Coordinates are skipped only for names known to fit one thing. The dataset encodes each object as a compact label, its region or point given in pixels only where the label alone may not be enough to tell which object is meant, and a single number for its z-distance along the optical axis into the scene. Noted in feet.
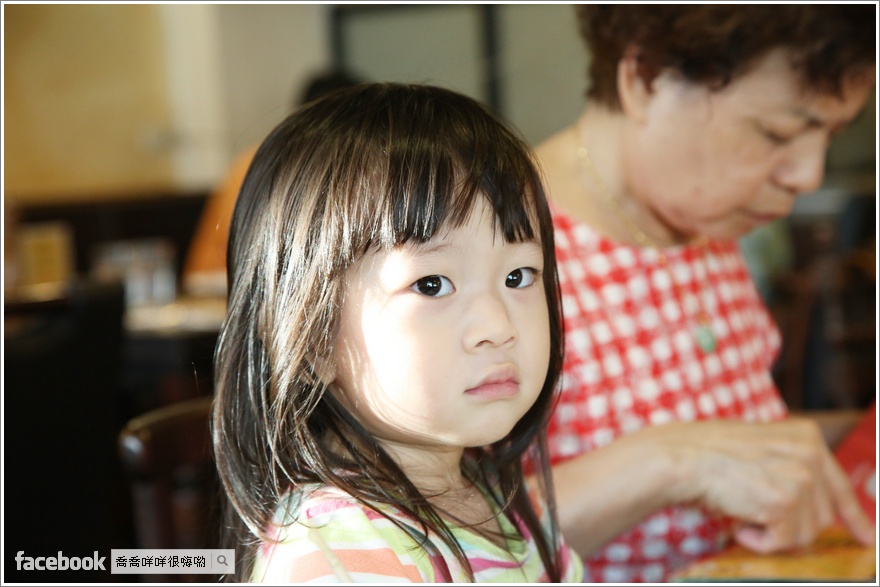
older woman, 2.93
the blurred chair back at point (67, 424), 4.66
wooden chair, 3.00
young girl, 1.95
